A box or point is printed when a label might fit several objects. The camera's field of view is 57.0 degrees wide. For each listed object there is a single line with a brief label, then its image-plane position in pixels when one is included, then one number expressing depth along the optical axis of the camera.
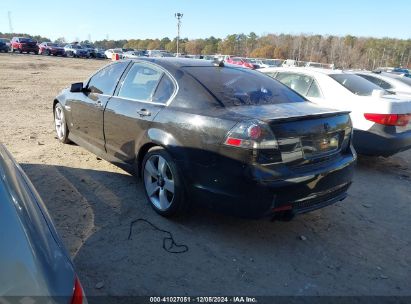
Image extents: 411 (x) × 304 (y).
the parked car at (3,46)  45.59
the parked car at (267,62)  33.66
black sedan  3.16
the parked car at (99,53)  53.56
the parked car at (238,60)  32.00
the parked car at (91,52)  52.00
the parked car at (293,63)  23.87
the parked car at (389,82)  10.31
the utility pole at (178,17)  52.84
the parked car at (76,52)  51.22
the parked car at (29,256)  1.30
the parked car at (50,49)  47.81
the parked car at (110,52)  53.77
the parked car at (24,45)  46.38
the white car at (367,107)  5.48
